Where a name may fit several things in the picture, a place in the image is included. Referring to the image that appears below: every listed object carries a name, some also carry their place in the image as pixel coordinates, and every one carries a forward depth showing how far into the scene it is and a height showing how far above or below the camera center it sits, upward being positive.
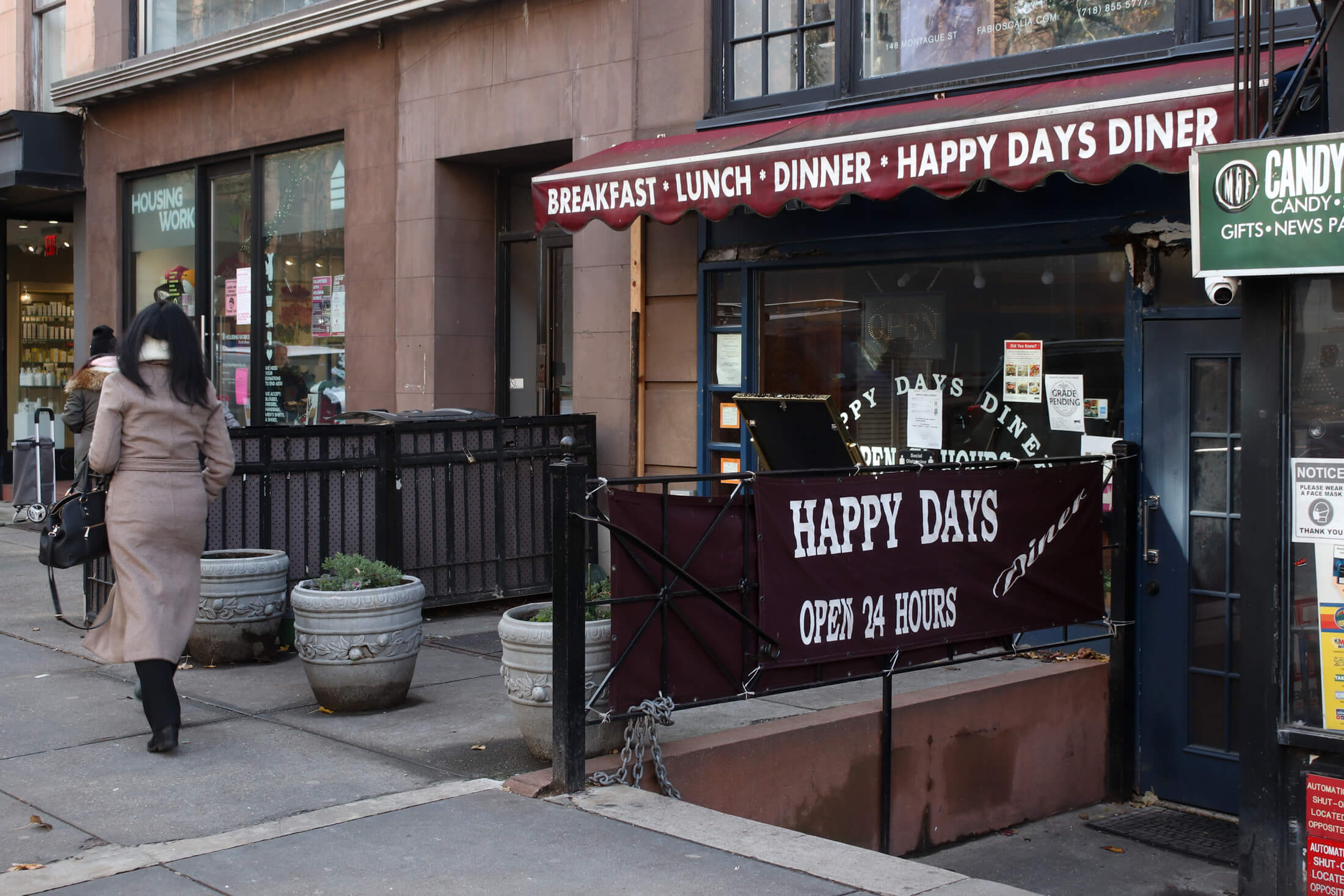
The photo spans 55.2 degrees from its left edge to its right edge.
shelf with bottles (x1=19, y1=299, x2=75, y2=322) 20.06 +1.76
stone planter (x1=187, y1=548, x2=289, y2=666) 7.48 -1.09
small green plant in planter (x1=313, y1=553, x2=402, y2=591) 6.68 -0.80
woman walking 5.91 -0.35
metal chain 5.45 -1.41
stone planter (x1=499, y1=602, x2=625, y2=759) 5.53 -1.10
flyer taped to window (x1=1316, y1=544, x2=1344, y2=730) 4.92 -0.78
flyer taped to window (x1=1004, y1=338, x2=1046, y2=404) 7.76 +0.32
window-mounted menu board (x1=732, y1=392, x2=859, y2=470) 6.98 -0.05
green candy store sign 4.64 +0.80
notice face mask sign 4.90 -0.30
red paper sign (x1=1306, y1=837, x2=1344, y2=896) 4.95 -1.73
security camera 5.17 +0.55
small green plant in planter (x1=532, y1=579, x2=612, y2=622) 5.72 -0.84
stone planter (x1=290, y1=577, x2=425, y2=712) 6.47 -1.11
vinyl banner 5.66 -0.65
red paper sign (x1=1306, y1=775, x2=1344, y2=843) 4.94 -1.49
